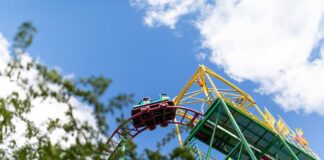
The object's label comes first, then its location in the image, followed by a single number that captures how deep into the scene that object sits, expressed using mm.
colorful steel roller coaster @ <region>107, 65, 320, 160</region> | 21188
